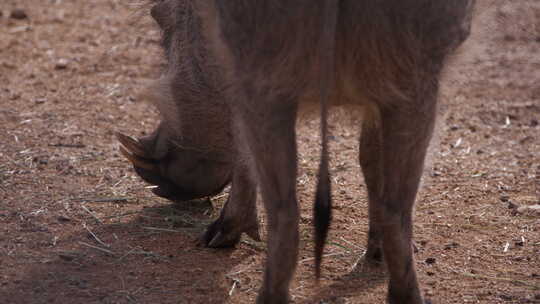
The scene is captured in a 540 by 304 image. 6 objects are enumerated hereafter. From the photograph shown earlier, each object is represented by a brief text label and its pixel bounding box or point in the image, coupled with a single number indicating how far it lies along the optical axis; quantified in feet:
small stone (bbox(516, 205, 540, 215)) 25.91
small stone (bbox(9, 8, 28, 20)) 47.70
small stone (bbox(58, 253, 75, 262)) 21.71
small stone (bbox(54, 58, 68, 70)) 40.60
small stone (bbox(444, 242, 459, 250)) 23.62
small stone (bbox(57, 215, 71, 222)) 24.26
